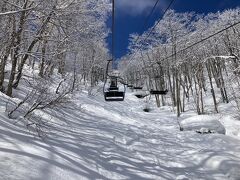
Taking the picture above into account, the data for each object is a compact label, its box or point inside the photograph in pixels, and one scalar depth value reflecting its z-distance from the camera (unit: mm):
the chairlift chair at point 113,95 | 8194
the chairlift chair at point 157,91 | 8010
